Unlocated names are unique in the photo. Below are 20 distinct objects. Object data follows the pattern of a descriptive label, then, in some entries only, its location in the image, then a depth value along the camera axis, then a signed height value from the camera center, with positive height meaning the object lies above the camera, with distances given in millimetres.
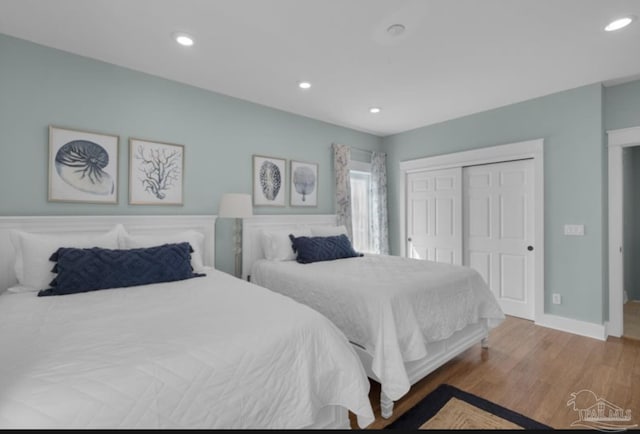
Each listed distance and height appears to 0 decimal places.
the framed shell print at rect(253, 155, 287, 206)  3559 +469
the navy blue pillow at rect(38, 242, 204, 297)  1863 -346
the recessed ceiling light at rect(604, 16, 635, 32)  2029 +1386
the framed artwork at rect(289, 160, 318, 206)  3900 +471
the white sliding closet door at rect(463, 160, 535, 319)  3590 -147
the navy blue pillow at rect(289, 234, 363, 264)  3131 -341
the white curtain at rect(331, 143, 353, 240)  4320 +508
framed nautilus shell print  2389 +445
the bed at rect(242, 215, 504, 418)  1867 -653
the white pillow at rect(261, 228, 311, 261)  3234 -313
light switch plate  3129 -130
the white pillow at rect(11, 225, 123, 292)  1915 -235
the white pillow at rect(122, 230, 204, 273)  2328 -191
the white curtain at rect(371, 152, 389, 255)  4837 +151
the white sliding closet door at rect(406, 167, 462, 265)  4191 +45
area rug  1784 -1263
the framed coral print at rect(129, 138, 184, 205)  2738 +445
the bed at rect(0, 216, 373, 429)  894 -510
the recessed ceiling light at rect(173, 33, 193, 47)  2213 +1388
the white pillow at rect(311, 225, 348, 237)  3622 -162
